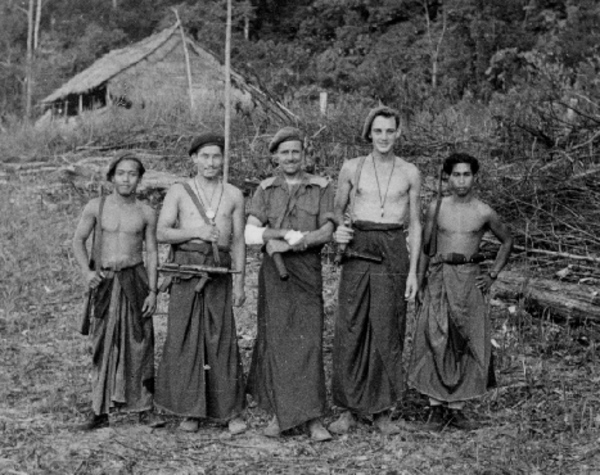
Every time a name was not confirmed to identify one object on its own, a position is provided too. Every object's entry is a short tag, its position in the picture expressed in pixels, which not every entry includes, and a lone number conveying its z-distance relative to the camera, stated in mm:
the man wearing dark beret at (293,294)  4758
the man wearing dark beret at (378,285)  4852
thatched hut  18453
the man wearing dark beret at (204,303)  4836
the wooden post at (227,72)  6047
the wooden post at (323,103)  10814
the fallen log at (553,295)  6059
